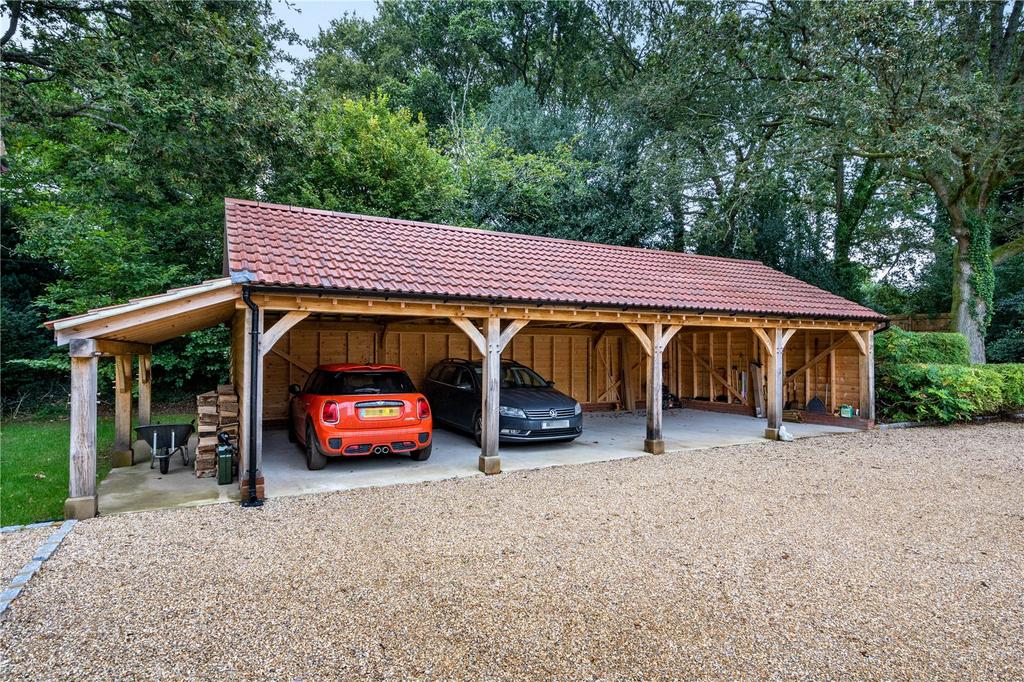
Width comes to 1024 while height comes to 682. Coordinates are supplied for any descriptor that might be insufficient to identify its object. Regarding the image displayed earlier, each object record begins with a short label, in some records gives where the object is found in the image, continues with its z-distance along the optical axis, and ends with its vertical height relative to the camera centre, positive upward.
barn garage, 5.96 +0.44
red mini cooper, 6.97 -0.92
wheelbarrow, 6.93 -1.19
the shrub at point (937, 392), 11.19 -0.98
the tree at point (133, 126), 9.07 +4.37
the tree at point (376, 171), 15.77 +5.61
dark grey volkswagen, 8.69 -1.00
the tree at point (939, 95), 11.66 +6.01
